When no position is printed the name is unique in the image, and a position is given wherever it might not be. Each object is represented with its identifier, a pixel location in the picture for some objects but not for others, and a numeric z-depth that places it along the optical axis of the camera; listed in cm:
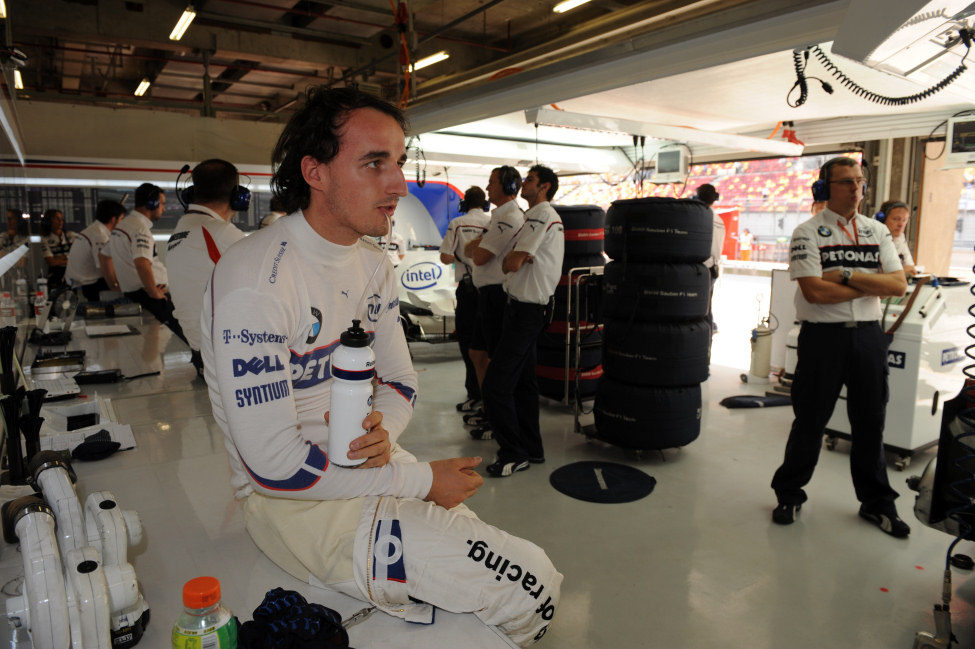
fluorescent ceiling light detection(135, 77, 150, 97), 1112
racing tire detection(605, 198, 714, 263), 397
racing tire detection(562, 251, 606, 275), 534
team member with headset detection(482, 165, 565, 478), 389
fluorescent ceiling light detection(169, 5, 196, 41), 665
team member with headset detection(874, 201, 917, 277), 520
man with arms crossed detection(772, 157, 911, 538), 304
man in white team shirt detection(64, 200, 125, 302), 600
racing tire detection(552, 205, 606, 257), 535
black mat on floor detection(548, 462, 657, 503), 359
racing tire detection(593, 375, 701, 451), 396
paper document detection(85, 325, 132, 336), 489
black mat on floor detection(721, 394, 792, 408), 538
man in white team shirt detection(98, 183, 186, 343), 496
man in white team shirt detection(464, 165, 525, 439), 433
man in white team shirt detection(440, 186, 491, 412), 535
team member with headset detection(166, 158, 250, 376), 315
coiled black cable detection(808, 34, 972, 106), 231
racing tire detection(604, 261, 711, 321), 399
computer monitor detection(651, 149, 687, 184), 861
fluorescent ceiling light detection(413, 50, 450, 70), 776
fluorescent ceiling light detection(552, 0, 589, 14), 593
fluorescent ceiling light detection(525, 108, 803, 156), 497
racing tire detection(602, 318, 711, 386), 398
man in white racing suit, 132
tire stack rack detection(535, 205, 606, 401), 528
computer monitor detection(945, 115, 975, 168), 566
